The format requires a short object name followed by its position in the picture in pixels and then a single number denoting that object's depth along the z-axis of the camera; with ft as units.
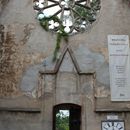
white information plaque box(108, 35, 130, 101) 15.13
